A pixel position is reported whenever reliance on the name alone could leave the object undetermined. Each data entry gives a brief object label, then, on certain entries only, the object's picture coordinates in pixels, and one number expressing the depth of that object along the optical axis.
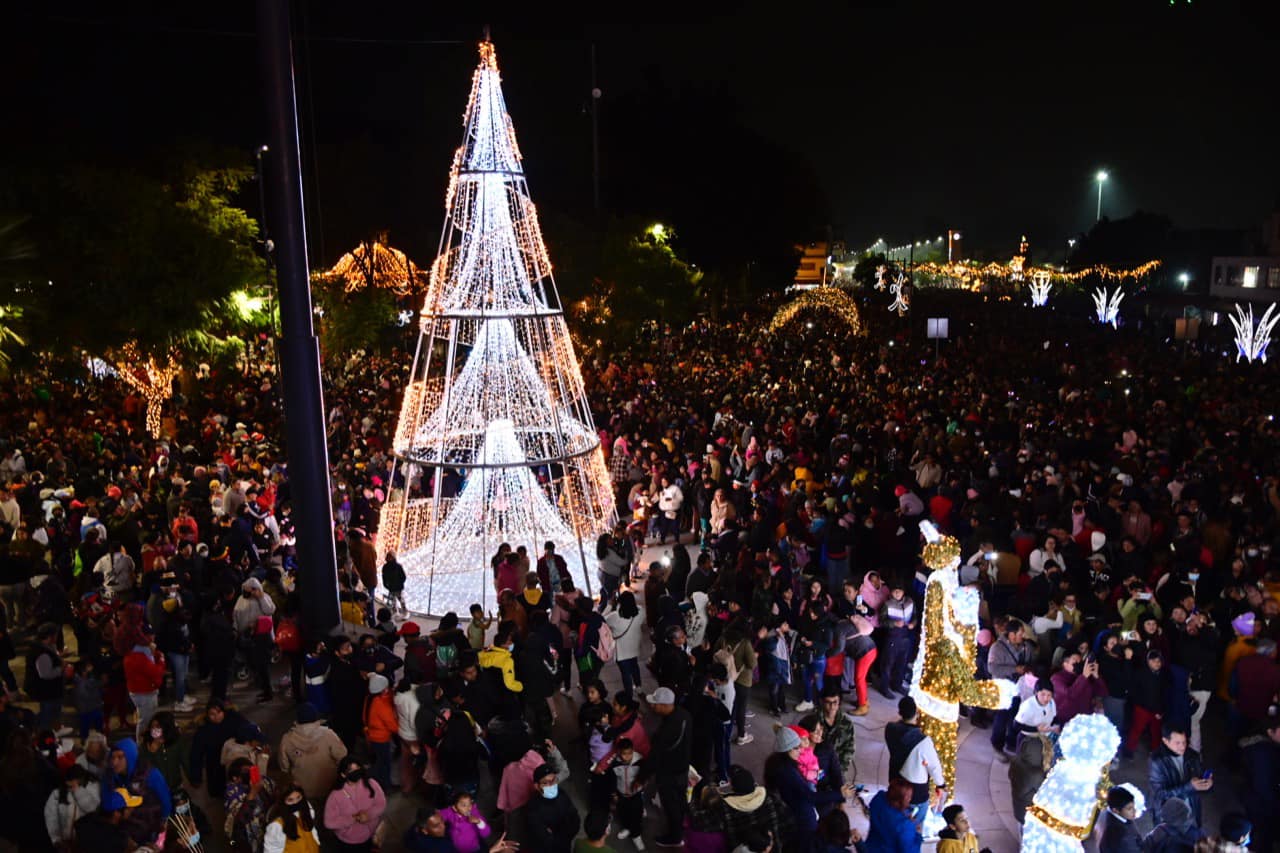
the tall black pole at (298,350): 8.55
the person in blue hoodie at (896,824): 5.55
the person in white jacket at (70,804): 5.92
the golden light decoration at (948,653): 6.68
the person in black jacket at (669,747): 6.51
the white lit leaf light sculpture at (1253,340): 29.73
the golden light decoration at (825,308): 37.53
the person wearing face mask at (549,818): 5.68
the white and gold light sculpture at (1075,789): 5.60
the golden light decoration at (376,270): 22.67
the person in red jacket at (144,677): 7.99
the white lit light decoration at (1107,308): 48.71
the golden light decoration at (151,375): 19.81
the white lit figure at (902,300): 47.16
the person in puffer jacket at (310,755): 6.45
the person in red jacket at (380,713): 7.13
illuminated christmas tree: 10.91
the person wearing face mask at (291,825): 5.38
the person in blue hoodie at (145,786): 5.79
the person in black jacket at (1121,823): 5.50
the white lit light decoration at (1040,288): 63.41
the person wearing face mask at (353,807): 5.78
